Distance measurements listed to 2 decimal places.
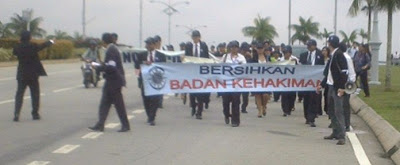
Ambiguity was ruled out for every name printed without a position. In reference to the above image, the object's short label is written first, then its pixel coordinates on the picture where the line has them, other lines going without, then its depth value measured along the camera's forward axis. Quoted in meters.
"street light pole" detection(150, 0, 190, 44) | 64.79
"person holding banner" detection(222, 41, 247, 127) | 12.79
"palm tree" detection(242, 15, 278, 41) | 91.69
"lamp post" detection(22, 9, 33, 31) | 46.11
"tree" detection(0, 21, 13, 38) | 67.91
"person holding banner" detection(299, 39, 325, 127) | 13.38
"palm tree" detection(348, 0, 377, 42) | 22.48
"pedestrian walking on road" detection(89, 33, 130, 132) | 11.55
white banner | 13.73
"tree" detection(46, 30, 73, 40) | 89.72
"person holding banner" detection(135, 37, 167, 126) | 12.80
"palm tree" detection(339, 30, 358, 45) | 74.72
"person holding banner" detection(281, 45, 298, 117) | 15.12
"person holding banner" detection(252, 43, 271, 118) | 14.80
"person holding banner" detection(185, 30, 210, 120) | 14.71
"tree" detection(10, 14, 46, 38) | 75.34
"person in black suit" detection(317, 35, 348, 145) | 10.55
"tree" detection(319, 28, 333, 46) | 80.40
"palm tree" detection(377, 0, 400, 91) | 21.66
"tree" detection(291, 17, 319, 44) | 85.38
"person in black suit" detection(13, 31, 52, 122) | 12.79
